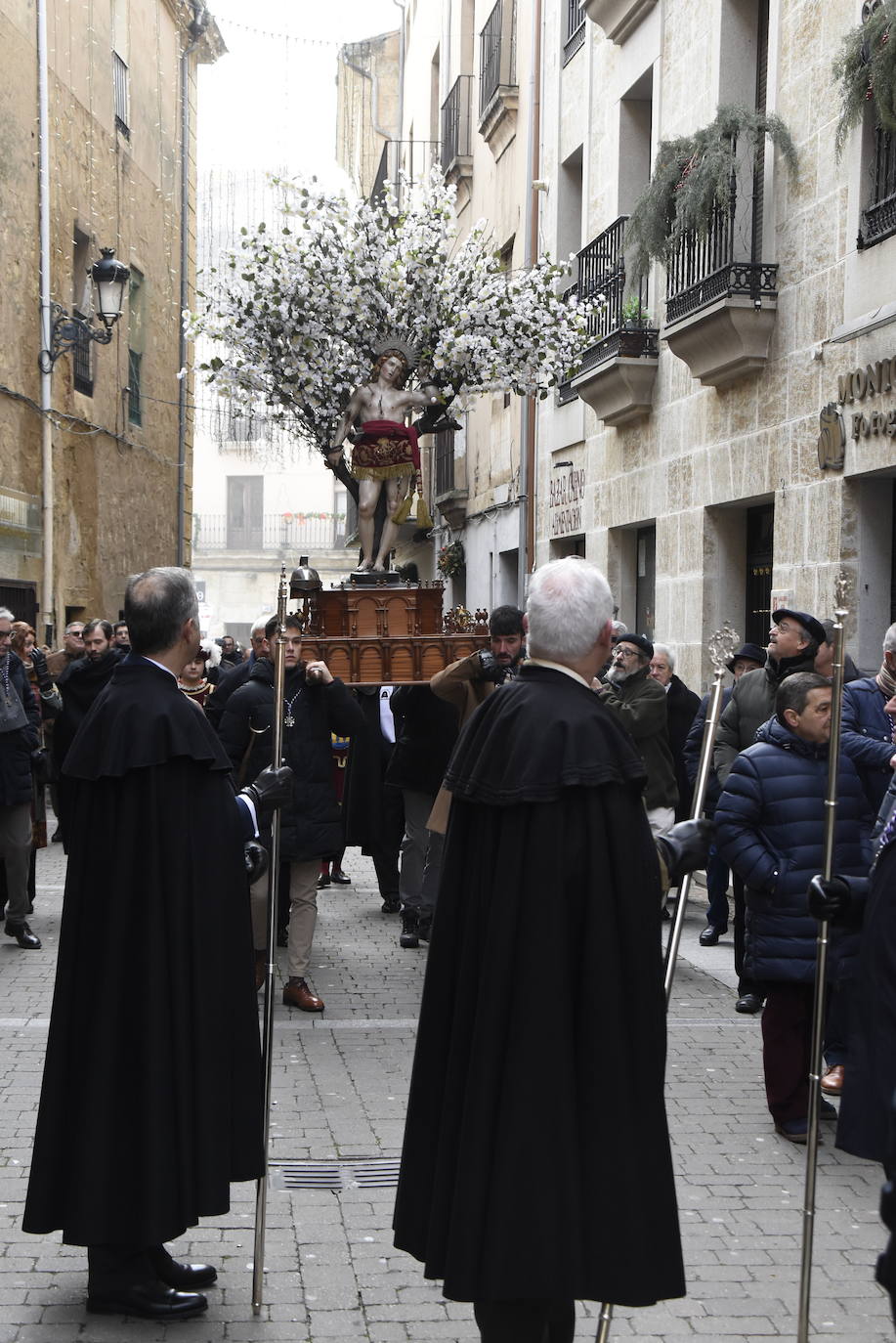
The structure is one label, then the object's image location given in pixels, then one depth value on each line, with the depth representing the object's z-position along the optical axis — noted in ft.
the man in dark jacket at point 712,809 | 30.71
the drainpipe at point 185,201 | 83.15
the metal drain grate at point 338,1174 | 17.33
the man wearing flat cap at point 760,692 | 24.77
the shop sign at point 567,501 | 51.98
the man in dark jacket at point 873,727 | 20.35
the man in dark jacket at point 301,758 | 25.53
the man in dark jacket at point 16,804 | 30.27
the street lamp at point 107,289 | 53.72
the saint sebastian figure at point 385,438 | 36.32
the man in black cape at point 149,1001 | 13.60
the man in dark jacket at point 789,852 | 19.25
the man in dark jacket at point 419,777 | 31.50
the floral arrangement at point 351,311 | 37.40
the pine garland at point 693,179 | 33.86
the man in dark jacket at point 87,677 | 39.24
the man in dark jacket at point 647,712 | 30.17
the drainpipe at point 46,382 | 57.72
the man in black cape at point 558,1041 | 11.11
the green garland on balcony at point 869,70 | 26.20
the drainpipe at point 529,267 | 57.77
